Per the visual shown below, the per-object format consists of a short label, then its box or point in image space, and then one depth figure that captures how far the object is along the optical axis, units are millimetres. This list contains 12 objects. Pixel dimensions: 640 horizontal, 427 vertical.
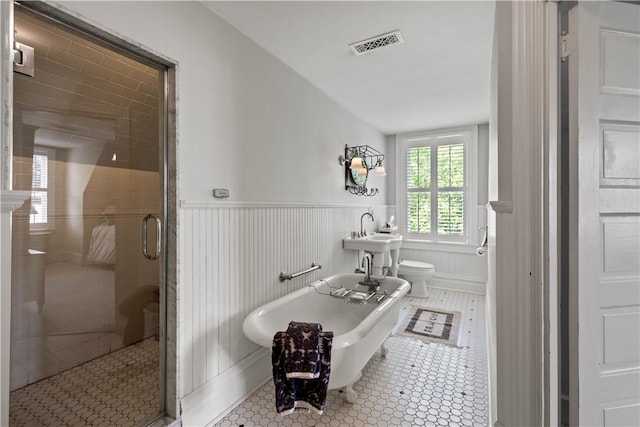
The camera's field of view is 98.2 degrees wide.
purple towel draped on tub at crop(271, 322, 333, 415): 1488
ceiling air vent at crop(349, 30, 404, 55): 1896
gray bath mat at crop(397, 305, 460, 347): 2689
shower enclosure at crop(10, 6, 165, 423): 1457
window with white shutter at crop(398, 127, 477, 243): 4098
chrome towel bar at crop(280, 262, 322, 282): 2277
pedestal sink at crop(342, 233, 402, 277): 3045
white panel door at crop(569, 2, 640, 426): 879
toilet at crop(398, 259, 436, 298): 3779
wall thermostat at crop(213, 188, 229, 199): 1727
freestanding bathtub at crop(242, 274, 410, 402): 1603
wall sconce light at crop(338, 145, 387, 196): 3283
